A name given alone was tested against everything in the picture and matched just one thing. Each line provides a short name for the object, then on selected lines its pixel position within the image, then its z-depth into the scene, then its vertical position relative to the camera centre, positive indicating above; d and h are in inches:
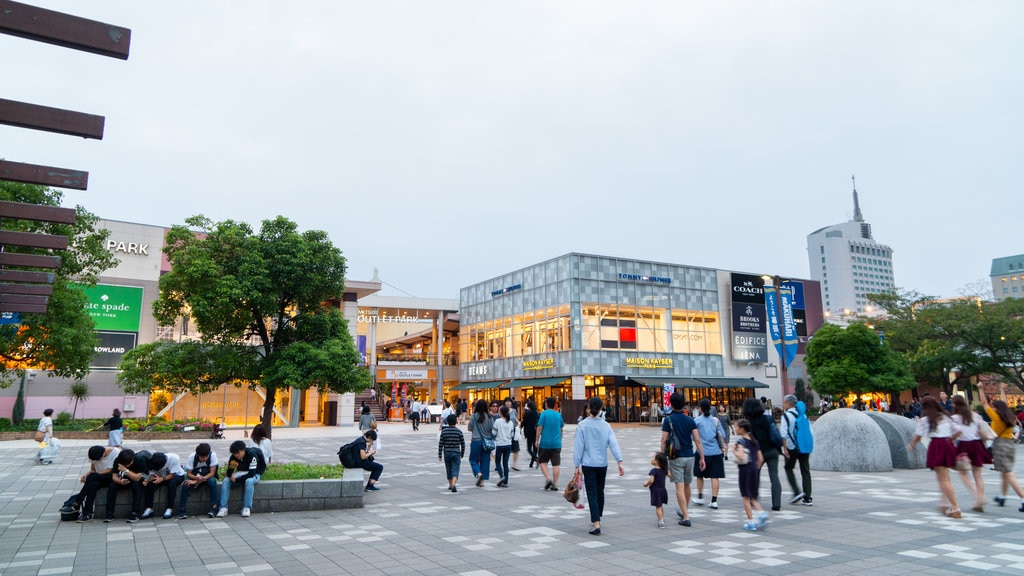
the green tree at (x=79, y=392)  1274.6 +0.5
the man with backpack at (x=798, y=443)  395.5 -35.9
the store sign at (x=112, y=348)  1359.5 +97.7
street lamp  876.7 +87.0
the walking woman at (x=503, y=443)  510.6 -44.3
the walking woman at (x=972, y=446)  354.3 -34.5
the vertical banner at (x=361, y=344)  1861.5 +140.4
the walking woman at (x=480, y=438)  494.6 -39.6
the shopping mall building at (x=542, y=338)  1409.9 +145.3
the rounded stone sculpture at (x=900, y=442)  599.8 -53.5
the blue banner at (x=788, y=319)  1615.4 +201.7
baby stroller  673.6 -65.4
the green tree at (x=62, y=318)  788.6 +107.4
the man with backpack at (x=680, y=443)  346.0 -30.8
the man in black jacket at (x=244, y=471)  377.4 -50.8
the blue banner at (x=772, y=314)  1815.9 +218.3
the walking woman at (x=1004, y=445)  372.2 -35.9
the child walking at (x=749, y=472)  317.4 -44.2
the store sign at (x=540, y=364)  1760.6 +74.0
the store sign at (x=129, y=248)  1423.5 +335.5
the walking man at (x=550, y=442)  481.1 -41.2
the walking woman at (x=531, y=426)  628.1 -37.3
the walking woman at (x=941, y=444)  344.2 -33.4
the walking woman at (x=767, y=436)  348.8 -27.9
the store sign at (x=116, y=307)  1368.1 +191.0
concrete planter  373.4 -67.5
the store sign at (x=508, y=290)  1941.1 +317.5
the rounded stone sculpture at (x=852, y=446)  570.6 -55.0
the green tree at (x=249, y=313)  889.5 +118.7
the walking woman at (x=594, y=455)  312.8 -33.9
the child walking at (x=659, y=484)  327.6 -50.6
